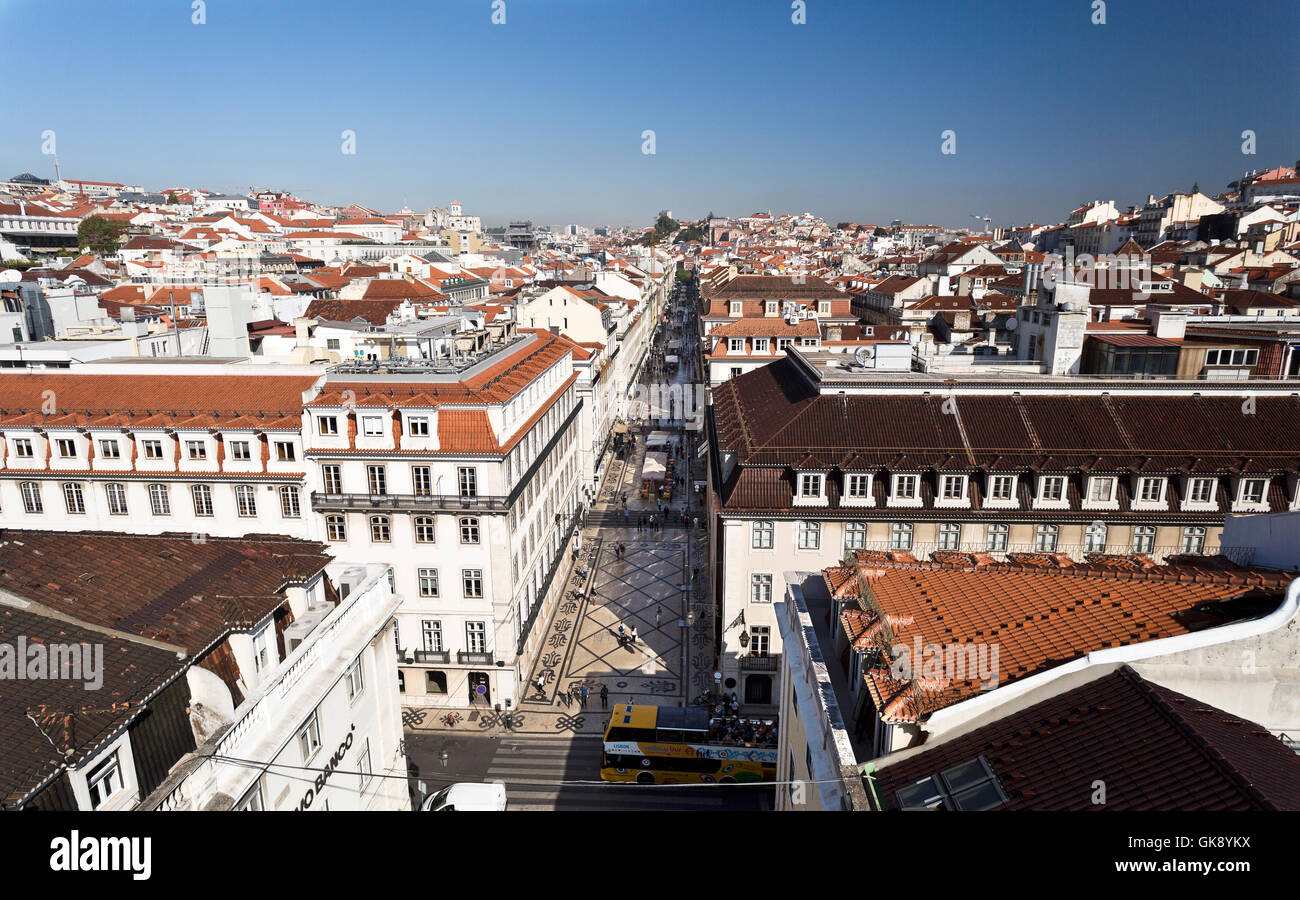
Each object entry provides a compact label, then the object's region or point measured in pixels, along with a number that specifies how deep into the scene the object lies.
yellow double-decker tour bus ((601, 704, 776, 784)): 28.70
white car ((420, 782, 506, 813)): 24.38
